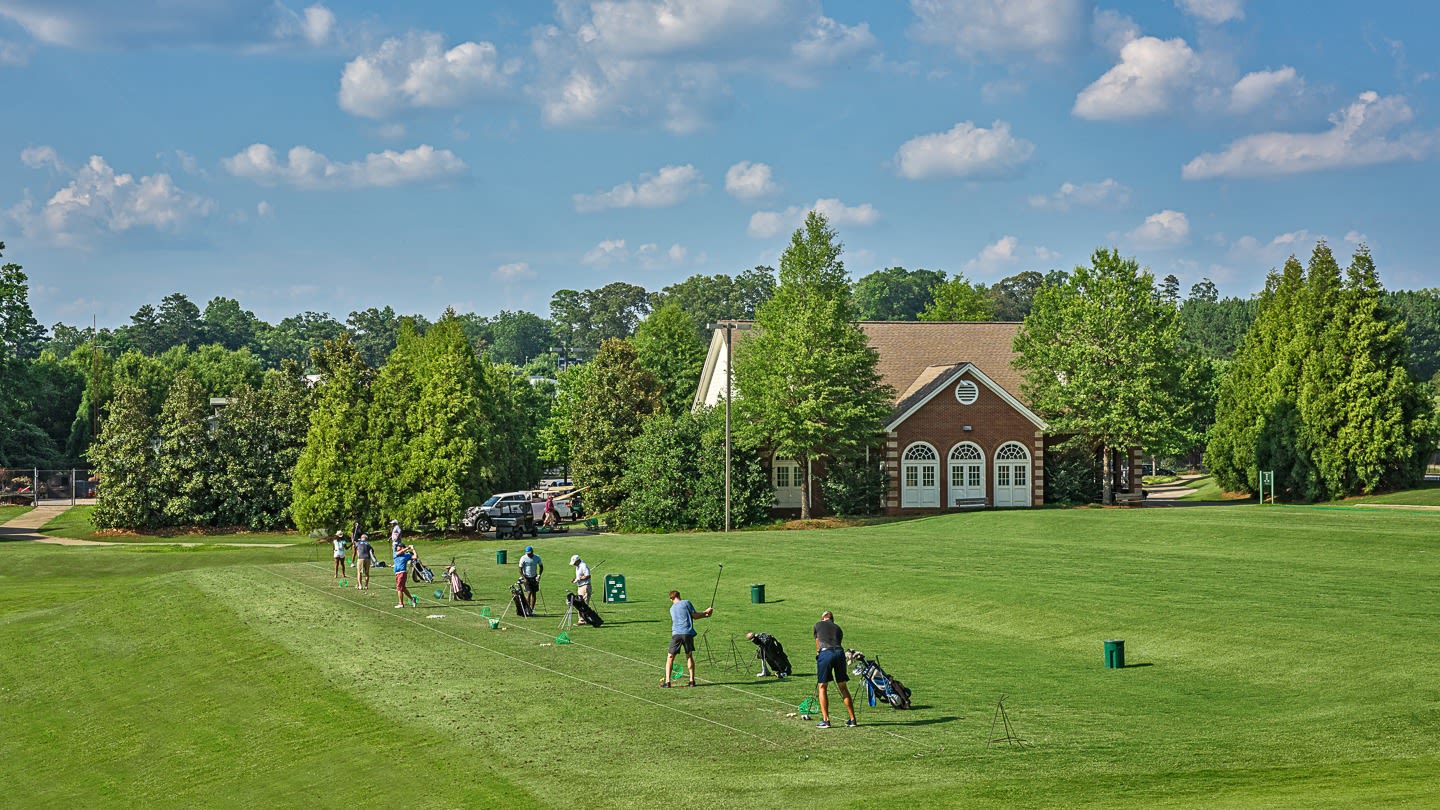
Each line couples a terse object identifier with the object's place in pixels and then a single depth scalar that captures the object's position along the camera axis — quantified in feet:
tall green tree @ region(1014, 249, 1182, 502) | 209.46
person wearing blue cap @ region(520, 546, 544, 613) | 115.44
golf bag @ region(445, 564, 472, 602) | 125.70
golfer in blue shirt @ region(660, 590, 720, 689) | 82.64
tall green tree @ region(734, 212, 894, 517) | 204.95
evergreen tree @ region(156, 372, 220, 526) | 235.81
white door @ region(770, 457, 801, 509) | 222.07
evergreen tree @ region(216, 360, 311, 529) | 237.25
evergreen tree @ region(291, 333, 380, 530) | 220.64
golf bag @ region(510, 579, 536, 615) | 115.55
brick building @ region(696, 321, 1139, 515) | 218.38
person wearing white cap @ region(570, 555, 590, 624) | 111.60
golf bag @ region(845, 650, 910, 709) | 76.84
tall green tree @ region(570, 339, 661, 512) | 245.24
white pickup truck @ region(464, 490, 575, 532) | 215.51
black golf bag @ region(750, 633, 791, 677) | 85.81
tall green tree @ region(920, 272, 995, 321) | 331.57
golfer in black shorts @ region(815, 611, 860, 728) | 72.13
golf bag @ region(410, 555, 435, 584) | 140.05
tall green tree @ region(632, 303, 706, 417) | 315.58
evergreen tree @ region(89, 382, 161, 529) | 235.20
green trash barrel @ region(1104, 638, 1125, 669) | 89.61
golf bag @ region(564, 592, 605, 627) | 108.58
